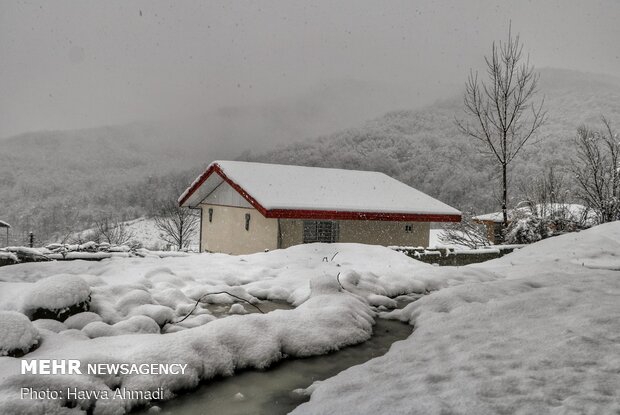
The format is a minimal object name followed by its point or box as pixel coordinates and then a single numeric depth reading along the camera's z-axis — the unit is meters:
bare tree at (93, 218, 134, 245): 33.03
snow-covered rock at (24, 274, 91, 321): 4.23
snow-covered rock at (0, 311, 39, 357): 3.29
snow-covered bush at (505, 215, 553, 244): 14.43
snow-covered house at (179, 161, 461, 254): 15.09
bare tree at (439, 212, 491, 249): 16.56
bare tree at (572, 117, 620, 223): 15.34
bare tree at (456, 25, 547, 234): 16.03
